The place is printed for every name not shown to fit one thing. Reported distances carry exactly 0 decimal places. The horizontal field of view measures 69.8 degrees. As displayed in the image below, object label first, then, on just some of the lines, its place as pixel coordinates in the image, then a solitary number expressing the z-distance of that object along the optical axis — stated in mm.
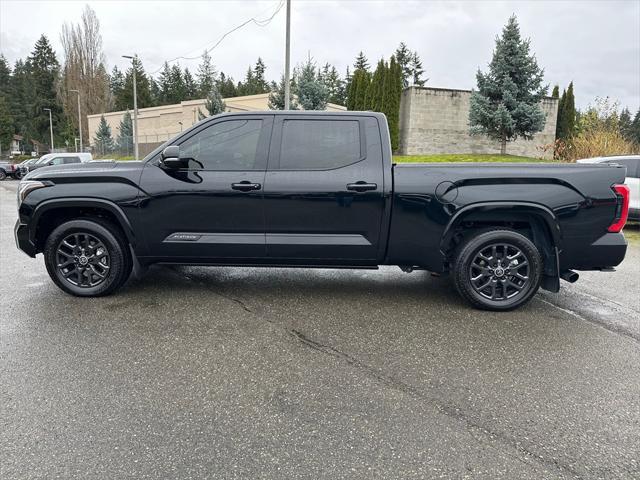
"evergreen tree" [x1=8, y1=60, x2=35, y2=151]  79912
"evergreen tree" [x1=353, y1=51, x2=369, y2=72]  82812
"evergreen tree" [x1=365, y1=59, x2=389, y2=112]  27891
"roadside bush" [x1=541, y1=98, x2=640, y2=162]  19564
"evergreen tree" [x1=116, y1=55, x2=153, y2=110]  73125
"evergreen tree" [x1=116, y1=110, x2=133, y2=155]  41906
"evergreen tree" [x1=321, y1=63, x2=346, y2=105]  73000
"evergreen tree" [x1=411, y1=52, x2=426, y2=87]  80875
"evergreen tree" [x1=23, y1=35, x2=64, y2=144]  74500
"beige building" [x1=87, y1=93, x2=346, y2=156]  41375
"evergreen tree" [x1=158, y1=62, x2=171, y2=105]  86438
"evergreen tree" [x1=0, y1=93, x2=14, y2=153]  78688
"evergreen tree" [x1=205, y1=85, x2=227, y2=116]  32719
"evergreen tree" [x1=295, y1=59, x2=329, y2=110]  25359
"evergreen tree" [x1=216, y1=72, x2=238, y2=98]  80250
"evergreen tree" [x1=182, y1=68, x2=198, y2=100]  87181
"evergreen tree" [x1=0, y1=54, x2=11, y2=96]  93500
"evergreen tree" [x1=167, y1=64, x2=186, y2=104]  84750
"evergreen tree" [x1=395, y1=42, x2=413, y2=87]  79938
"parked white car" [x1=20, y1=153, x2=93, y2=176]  21844
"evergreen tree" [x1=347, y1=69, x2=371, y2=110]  29281
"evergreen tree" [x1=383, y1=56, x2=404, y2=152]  27797
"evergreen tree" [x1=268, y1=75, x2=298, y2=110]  25528
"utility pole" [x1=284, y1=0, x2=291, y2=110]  15047
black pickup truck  4410
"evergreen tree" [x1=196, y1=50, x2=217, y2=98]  81812
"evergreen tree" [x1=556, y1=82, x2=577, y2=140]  34781
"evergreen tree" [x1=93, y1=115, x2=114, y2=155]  45003
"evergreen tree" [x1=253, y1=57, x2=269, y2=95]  85812
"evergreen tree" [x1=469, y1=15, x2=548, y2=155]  22531
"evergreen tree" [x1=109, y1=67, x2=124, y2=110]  91694
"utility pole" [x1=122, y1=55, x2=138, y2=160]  26297
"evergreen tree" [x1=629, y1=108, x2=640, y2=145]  67088
